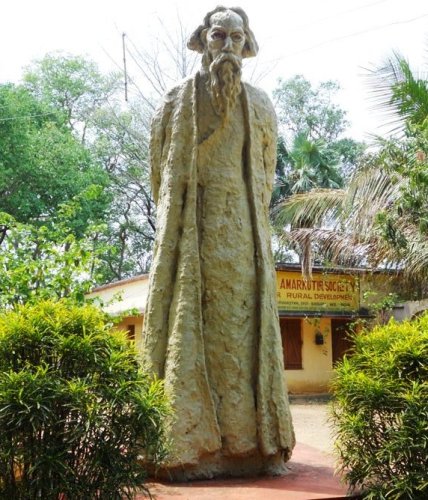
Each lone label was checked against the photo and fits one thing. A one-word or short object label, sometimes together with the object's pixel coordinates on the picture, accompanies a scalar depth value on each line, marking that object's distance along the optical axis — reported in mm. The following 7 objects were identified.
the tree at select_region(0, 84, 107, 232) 19234
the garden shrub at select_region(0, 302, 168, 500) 3395
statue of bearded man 4789
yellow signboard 16438
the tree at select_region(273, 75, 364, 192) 22641
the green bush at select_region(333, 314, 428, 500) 3932
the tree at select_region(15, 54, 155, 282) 24031
